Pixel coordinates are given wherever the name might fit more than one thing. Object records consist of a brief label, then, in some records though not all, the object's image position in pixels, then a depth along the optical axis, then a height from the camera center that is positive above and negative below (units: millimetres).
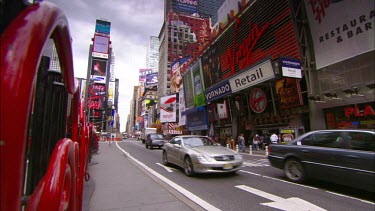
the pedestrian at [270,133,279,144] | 18688 -611
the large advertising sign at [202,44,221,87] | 30547 +9191
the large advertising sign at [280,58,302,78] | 16638 +4584
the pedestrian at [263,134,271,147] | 21220 -776
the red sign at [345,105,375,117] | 13682 +1086
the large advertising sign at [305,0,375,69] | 13555 +6501
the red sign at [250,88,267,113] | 21930 +3086
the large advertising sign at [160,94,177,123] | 56000 +6389
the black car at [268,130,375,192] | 5328 -730
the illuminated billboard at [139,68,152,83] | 166750 +45876
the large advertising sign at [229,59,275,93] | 18172 +4896
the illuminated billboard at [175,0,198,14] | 117750 +65429
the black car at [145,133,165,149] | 23062 -582
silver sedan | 7602 -805
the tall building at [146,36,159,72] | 182500 +64952
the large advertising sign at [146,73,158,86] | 140375 +33869
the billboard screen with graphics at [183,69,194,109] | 39125 +7708
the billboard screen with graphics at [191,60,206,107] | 35156 +7524
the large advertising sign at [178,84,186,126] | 46916 +5291
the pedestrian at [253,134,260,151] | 20141 -874
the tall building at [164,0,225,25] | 118125 +68836
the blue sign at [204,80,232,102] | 24781 +4842
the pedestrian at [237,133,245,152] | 19691 -908
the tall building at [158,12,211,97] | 106250 +45159
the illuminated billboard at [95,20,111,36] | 64375 +30618
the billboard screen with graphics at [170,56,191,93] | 61406 +16677
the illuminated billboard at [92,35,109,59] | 61497 +24258
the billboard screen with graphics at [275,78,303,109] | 18178 +3189
